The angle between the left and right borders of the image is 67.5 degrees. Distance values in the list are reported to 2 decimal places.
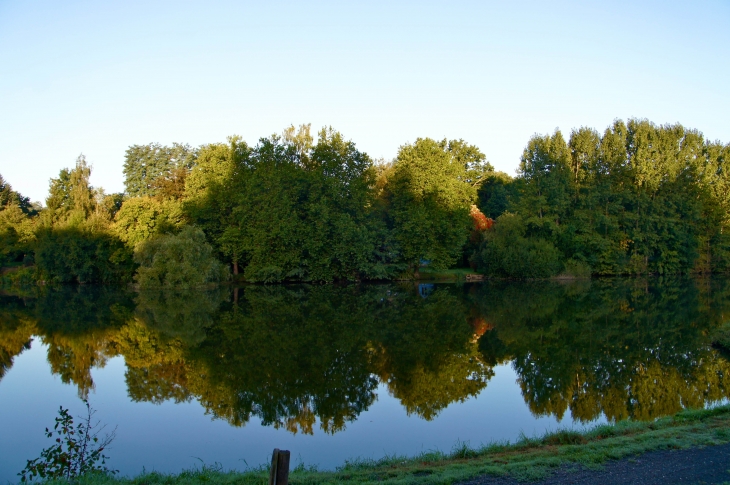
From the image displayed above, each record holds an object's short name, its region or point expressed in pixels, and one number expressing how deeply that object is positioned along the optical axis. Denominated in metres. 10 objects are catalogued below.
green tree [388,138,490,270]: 43.03
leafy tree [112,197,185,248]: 41.97
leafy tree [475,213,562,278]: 44.66
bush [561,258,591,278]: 46.91
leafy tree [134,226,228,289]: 37.25
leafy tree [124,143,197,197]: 56.84
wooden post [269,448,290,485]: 4.34
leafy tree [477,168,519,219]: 59.47
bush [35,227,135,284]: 45.22
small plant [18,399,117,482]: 7.50
